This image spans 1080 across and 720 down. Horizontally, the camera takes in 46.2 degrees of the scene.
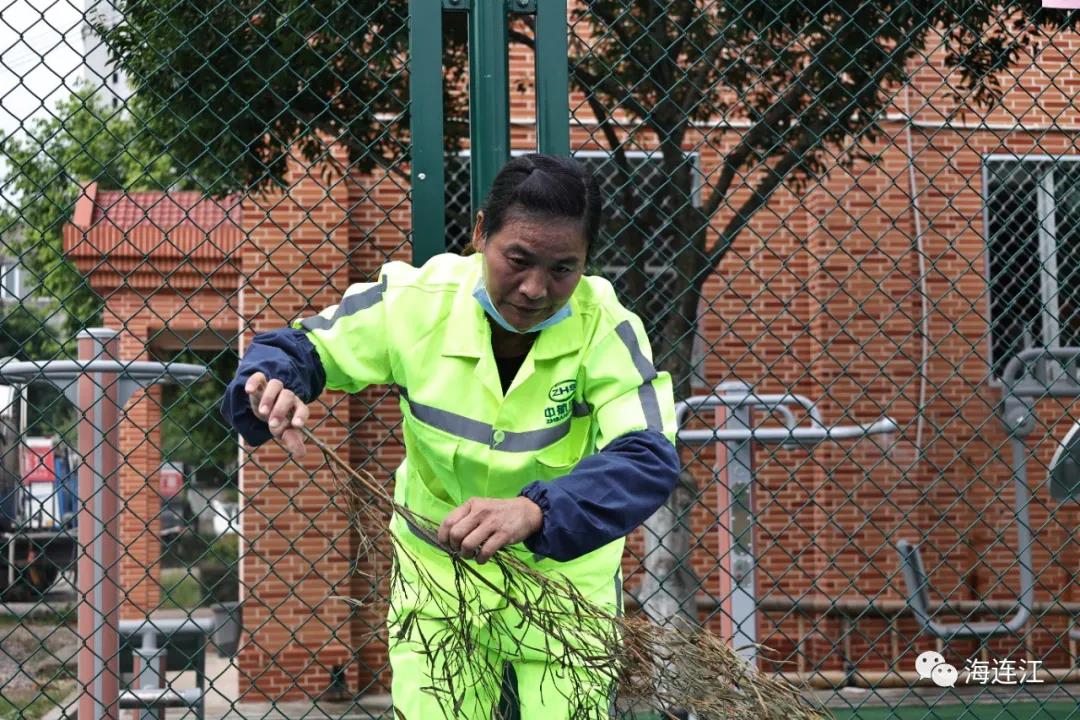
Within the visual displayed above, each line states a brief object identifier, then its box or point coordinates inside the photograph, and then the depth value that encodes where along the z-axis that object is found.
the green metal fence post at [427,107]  3.00
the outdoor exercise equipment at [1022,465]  4.16
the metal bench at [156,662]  4.35
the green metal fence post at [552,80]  3.02
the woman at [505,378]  2.20
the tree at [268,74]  6.27
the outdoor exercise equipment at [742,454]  4.58
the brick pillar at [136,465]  11.73
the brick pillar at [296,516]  9.28
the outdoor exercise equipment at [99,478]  3.93
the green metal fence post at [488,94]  2.99
